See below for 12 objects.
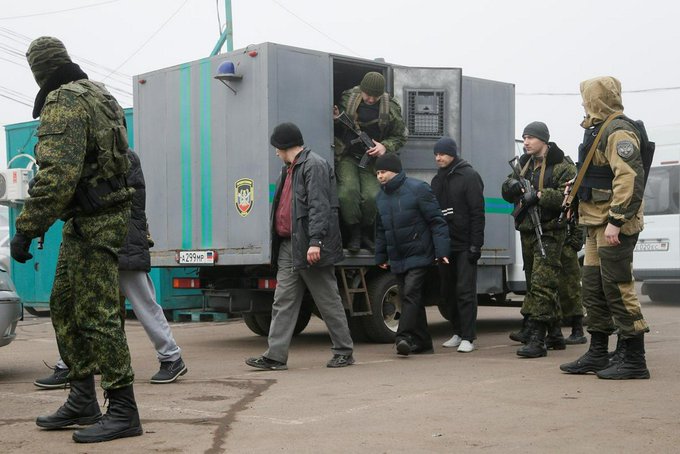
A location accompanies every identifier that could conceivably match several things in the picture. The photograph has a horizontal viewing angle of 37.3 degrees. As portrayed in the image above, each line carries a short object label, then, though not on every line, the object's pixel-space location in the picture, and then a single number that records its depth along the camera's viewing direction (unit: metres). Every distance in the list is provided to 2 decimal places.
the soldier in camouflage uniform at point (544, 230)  8.41
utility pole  22.50
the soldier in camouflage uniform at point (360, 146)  9.81
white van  16.48
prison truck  9.25
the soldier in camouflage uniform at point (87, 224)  4.75
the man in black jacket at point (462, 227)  8.95
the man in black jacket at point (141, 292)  6.83
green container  13.65
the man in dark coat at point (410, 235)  8.63
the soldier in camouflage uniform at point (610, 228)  6.70
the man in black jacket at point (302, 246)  7.67
